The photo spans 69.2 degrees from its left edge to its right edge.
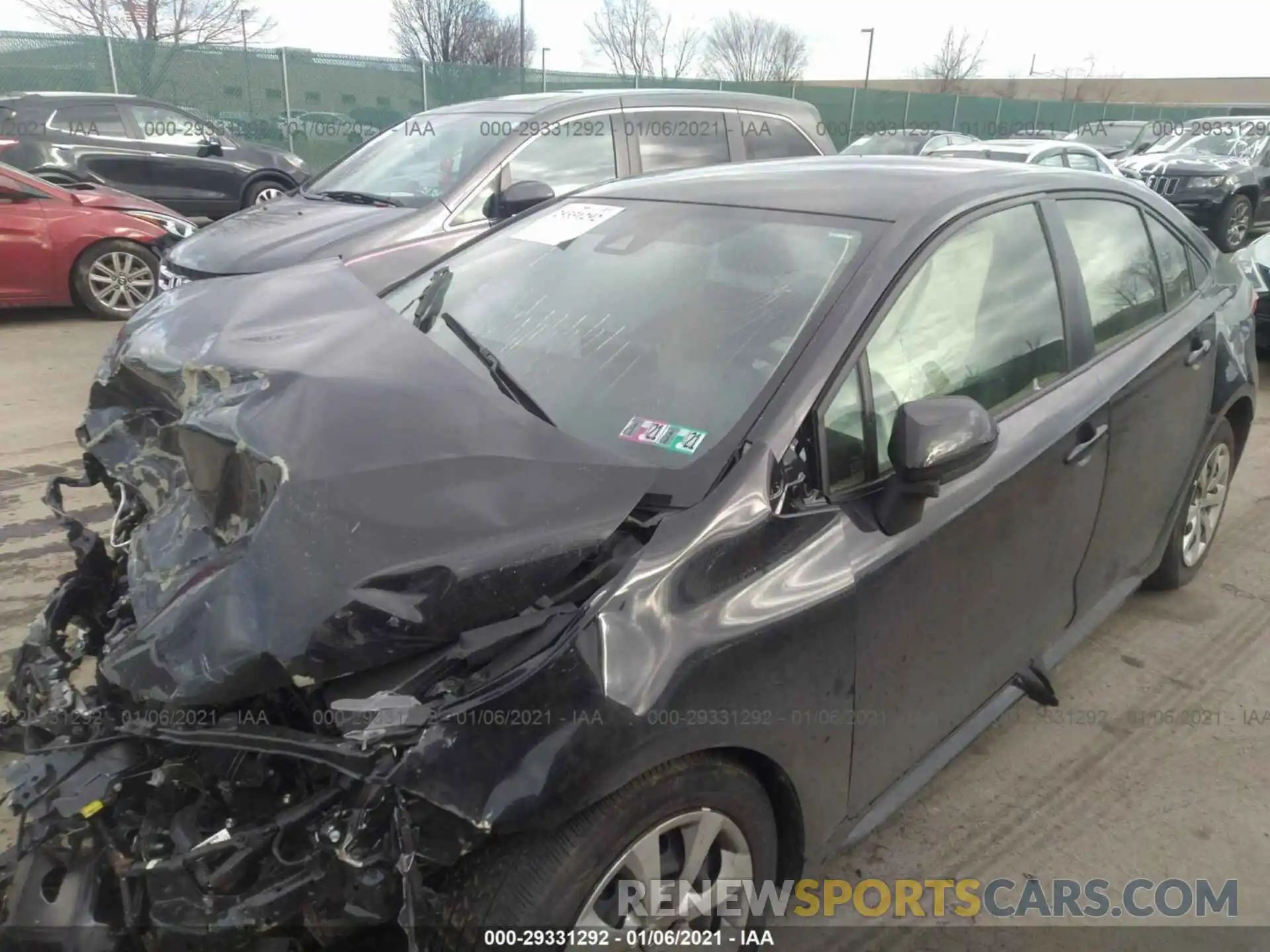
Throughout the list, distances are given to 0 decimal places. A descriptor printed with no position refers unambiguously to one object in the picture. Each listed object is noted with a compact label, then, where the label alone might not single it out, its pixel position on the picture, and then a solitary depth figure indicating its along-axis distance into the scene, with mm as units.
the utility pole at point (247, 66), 18188
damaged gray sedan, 1621
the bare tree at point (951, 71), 56219
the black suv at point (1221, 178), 13141
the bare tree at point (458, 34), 36906
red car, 7641
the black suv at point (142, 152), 11078
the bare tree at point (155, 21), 27609
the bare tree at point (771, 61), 48281
